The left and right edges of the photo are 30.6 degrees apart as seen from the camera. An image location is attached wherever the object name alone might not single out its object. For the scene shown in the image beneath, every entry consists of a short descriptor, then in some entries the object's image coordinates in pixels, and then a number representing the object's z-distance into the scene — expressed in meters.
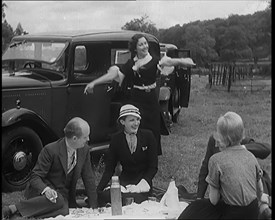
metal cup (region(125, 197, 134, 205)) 4.21
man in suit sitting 3.94
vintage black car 4.93
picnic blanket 3.85
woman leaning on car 4.77
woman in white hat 4.38
